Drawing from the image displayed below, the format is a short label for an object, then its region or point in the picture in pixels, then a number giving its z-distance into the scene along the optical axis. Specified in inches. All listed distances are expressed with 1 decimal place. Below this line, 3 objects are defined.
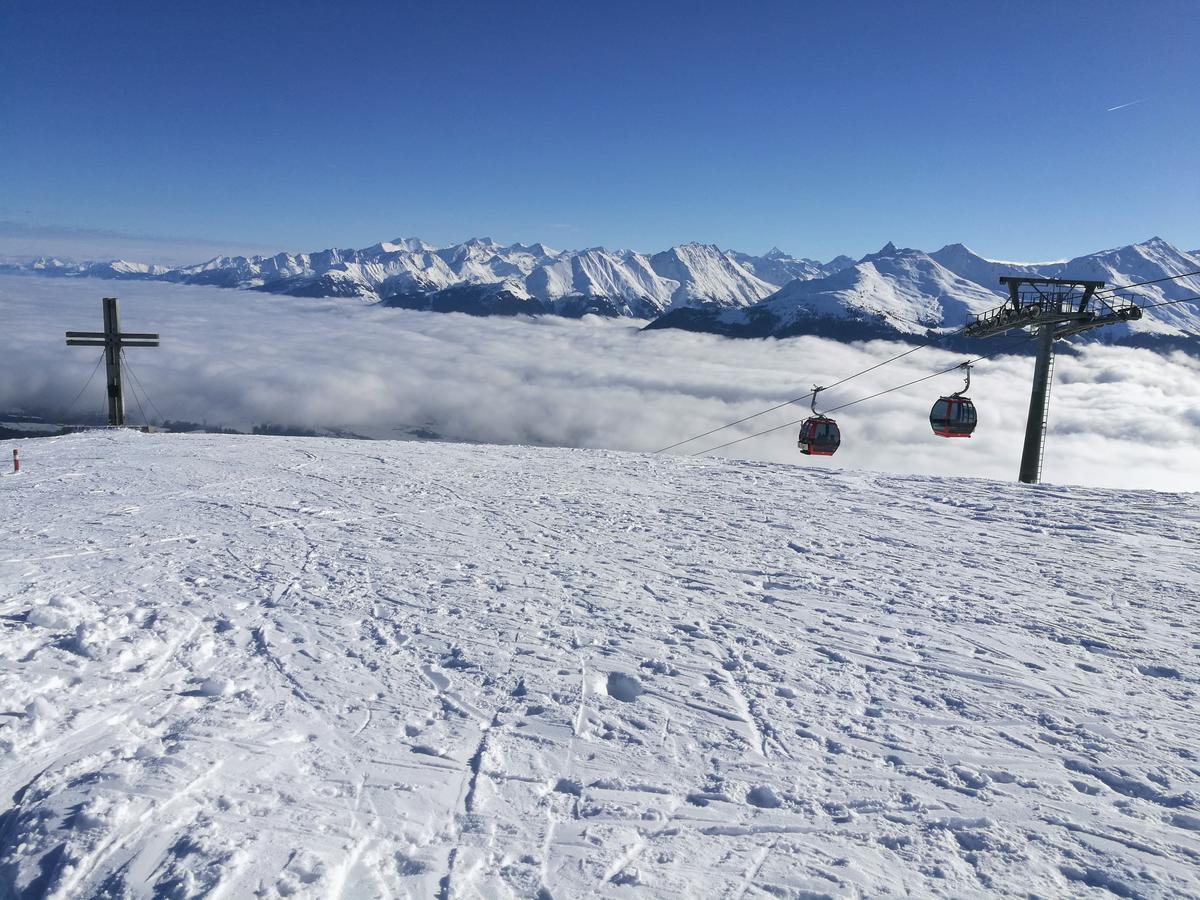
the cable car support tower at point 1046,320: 686.5
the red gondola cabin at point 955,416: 784.9
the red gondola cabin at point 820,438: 899.4
